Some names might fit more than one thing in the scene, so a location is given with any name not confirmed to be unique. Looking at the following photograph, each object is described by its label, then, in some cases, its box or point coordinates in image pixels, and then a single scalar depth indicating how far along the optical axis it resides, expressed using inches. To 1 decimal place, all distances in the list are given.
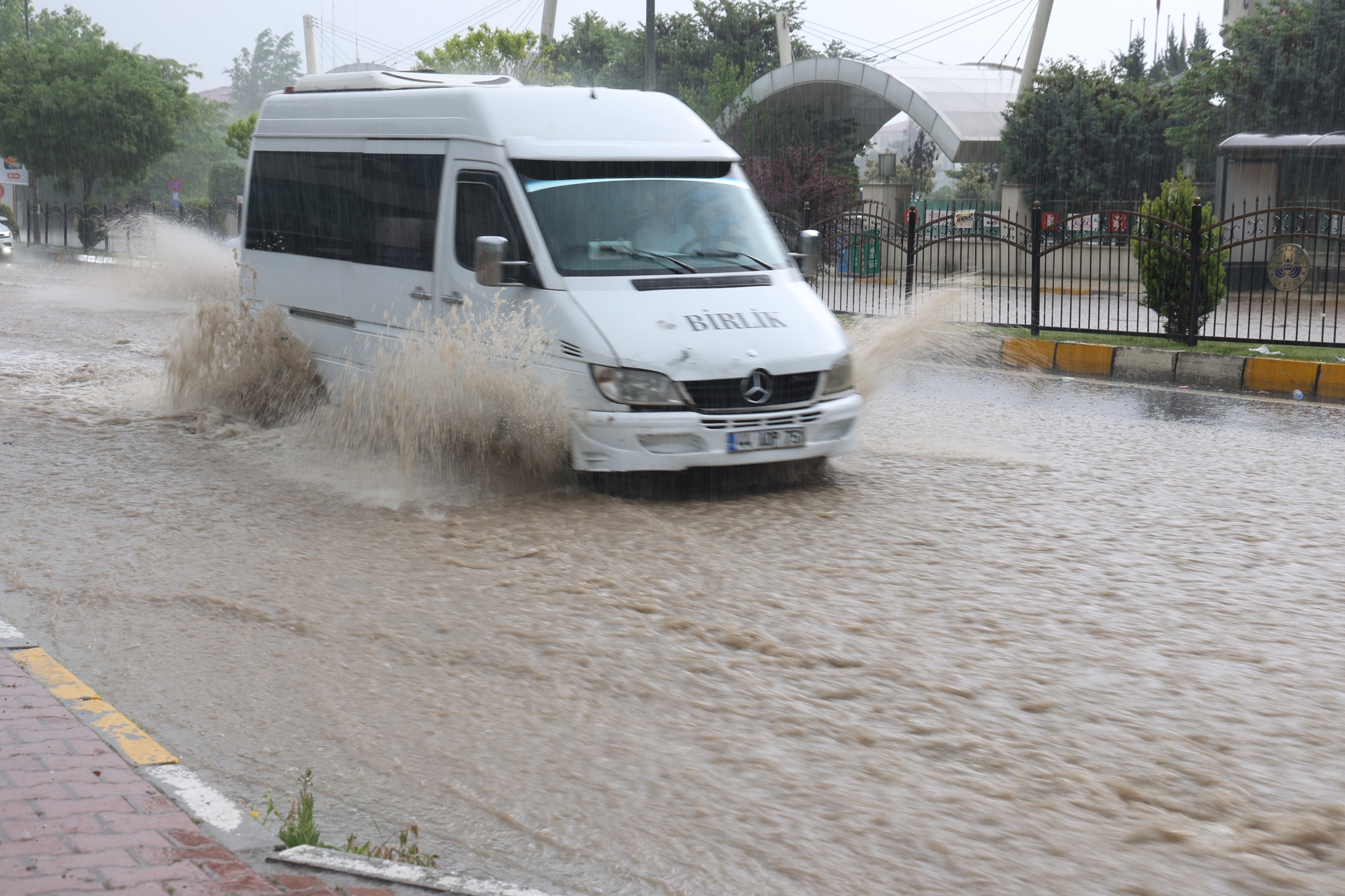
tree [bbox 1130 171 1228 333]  571.2
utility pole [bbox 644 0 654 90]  1060.5
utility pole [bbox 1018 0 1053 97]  1473.9
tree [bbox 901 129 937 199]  2471.7
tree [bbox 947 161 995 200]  2428.3
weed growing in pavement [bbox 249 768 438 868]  130.6
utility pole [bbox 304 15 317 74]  2075.5
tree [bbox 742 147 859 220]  1037.2
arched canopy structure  1460.4
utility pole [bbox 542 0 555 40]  1945.1
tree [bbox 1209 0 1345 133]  1191.6
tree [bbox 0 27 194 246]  1800.0
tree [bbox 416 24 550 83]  1919.3
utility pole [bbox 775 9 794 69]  1801.2
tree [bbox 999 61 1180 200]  1359.5
